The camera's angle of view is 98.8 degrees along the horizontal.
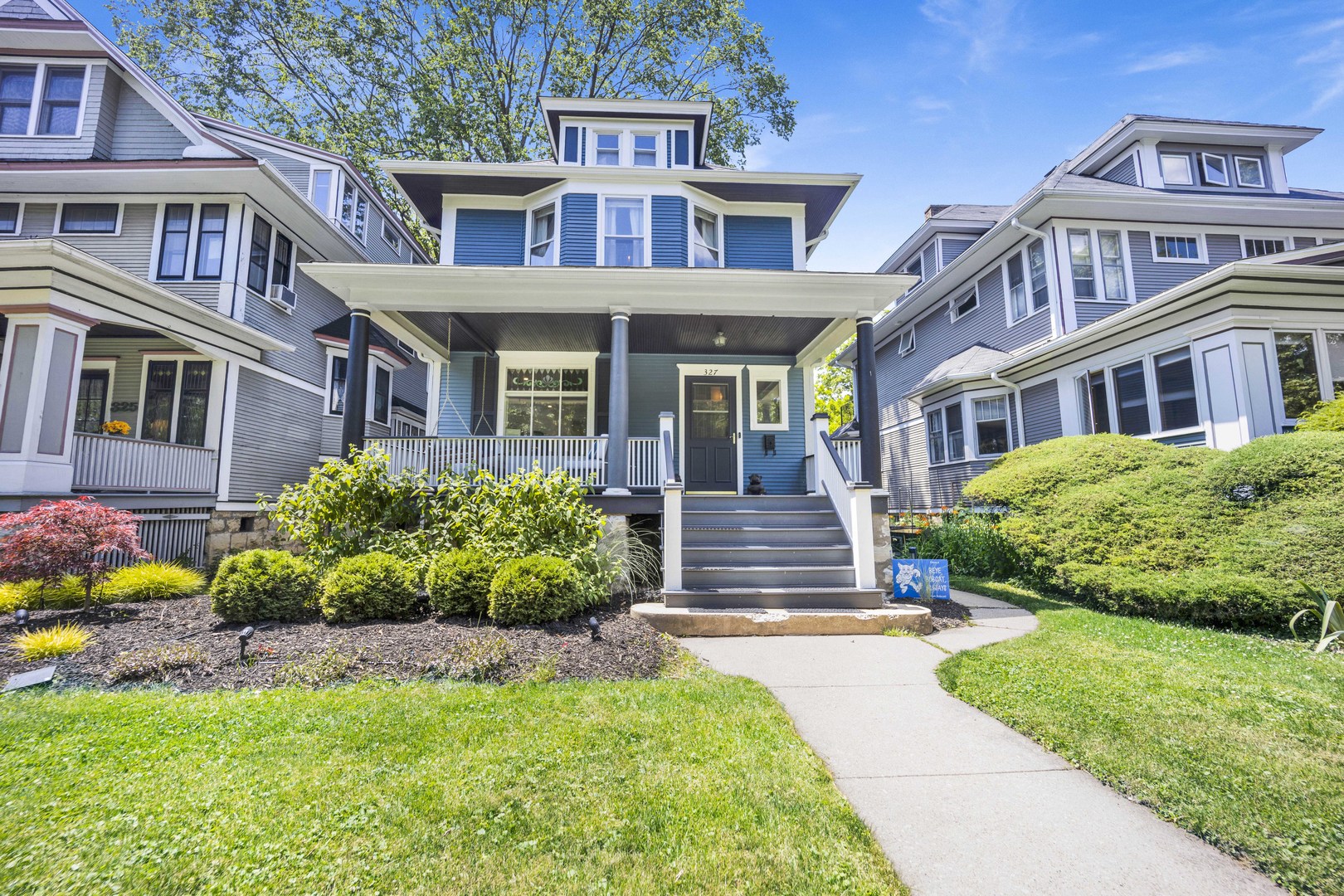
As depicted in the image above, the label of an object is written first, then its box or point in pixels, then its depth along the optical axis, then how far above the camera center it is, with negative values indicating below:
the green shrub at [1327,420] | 7.17 +1.24
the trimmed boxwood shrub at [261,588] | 5.26 -0.62
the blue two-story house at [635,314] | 8.06 +3.15
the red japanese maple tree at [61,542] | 5.44 -0.19
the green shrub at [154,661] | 4.04 -1.00
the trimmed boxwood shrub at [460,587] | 5.50 -0.63
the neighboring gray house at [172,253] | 9.70 +5.01
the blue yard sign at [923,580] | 7.00 -0.74
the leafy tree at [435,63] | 18.58 +15.45
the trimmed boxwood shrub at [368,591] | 5.34 -0.65
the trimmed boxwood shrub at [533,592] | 5.21 -0.65
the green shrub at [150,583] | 6.26 -0.69
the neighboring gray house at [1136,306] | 8.54 +4.01
